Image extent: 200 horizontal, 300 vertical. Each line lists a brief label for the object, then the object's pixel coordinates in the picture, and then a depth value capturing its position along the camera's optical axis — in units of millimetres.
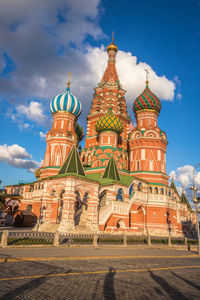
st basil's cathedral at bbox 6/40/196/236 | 22139
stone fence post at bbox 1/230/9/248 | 10850
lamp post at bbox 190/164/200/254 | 15953
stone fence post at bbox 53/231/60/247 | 12375
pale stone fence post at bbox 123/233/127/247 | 15117
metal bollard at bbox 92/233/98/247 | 13750
